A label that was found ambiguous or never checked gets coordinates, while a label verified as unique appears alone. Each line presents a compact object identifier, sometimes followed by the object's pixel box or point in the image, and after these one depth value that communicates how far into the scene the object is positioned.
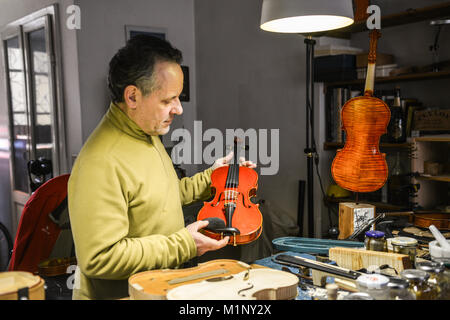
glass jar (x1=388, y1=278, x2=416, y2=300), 1.08
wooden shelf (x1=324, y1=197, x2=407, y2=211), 2.91
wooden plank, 1.43
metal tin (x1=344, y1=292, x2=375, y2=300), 1.07
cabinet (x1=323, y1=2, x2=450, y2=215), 2.63
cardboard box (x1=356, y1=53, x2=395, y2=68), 2.98
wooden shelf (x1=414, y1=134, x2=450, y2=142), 2.45
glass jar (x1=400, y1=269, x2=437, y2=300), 1.16
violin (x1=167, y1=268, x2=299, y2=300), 1.05
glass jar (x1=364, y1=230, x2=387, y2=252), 1.54
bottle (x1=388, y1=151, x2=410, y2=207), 2.88
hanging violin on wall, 1.98
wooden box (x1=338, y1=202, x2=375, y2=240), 1.86
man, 1.25
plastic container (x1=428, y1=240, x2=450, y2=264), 1.37
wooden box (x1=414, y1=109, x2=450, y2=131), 2.64
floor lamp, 1.49
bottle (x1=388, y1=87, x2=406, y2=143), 2.81
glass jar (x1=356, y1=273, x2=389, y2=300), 1.07
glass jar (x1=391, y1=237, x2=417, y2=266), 1.48
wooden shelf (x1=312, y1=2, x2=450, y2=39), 2.61
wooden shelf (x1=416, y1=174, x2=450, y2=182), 2.51
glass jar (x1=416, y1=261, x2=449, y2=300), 1.19
